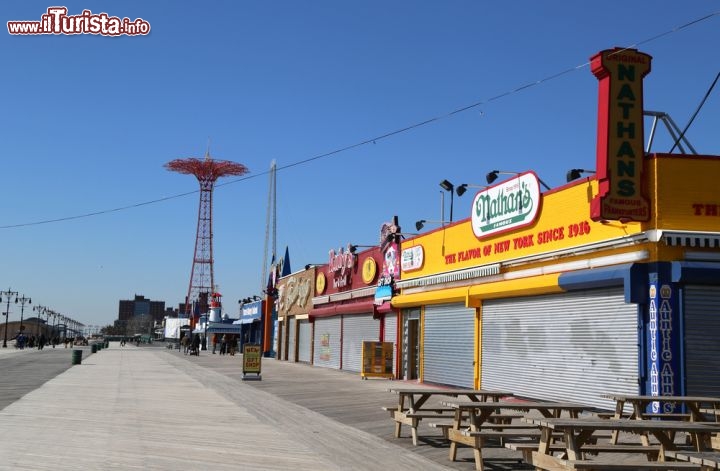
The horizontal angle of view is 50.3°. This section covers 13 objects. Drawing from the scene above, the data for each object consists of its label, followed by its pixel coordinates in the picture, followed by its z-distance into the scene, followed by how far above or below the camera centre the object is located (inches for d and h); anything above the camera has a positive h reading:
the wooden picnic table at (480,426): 381.4 -50.8
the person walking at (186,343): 2705.5 -74.7
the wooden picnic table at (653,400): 451.2 -41.9
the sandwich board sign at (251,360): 1116.5 -52.0
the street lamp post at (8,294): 3405.5 +103.9
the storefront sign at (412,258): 1054.5 +99.0
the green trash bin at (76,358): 1536.7 -77.1
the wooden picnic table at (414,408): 468.1 -49.5
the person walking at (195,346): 2445.9 -74.8
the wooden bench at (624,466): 279.0 -48.3
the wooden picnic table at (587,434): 284.7 -41.8
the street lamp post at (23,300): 3804.1 +85.9
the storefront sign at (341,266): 1407.5 +113.6
